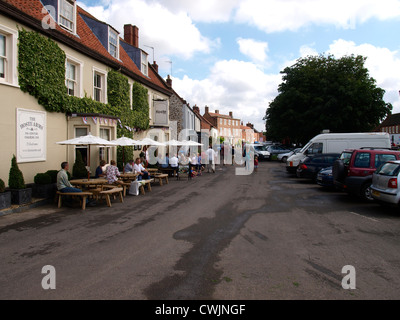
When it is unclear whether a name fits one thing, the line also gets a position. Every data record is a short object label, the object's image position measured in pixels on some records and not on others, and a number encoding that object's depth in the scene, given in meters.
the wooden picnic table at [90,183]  11.34
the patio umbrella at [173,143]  20.94
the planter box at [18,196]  9.99
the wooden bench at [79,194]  10.32
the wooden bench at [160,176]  16.90
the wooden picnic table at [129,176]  13.94
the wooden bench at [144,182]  13.82
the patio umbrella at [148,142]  17.72
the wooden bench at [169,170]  20.26
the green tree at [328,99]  33.06
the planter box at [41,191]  11.26
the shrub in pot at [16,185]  10.01
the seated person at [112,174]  12.64
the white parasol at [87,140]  11.59
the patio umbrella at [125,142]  14.46
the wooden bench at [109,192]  10.66
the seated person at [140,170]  14.83
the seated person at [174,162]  20.17
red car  11.27
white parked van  19.47
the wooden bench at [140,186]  13.02
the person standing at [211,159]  24.25
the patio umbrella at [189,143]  22.23
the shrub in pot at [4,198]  9.23
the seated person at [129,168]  15.29
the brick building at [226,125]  90.56
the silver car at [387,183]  8.96
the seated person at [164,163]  21.00
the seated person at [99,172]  13.77
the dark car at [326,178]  14.22
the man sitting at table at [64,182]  10.56
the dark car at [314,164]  17.30
